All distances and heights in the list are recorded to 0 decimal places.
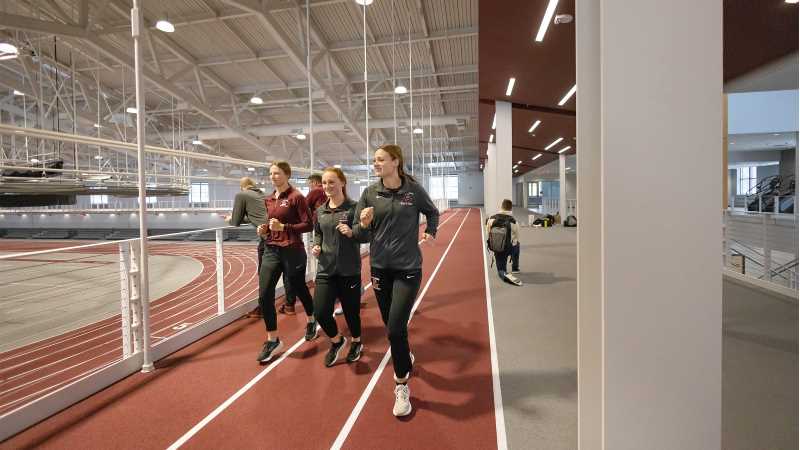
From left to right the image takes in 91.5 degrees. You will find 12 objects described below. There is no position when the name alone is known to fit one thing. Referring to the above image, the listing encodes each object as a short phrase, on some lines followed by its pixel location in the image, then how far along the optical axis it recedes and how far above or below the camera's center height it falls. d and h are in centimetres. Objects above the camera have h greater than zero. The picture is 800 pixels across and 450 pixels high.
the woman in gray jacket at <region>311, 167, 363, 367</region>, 323 -42
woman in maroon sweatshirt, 352 -27
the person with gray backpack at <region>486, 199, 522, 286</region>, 623 -39
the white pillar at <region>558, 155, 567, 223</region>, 1961 +76
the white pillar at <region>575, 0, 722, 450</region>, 136 -5
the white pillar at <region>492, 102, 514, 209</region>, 1244 +231
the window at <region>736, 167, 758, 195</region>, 2782 +206
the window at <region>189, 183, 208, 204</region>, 3705 +249
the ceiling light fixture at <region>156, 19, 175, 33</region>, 896 +445
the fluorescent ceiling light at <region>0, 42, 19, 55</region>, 781 +346
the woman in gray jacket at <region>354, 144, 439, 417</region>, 259 -21
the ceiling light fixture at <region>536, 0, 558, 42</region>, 573 +306
